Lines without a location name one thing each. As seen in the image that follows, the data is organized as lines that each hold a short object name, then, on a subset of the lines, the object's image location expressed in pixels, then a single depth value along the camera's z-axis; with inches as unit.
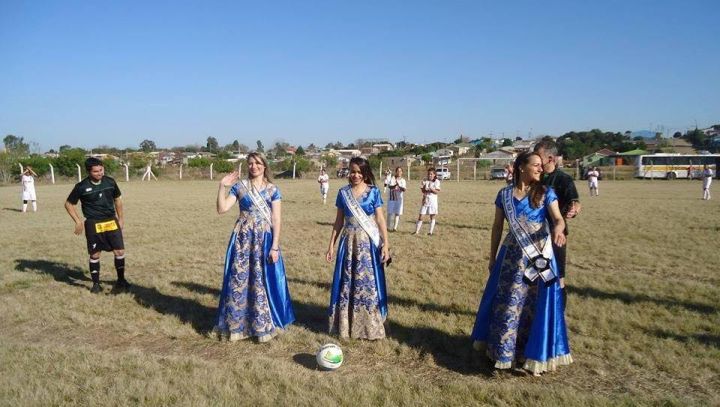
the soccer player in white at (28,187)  687.1
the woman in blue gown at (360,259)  196.2
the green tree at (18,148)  1860.1
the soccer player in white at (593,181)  977.5
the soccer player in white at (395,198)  485.4
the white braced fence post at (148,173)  1788.9
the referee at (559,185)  181.8
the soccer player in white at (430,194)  469.7
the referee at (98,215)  264.5
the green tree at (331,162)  2246.6
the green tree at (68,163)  1692.2
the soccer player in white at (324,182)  819.4
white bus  1695.4
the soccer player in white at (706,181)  830.5
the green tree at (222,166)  1998.0
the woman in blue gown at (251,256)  196.4
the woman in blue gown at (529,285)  159.8
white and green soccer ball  171.0
